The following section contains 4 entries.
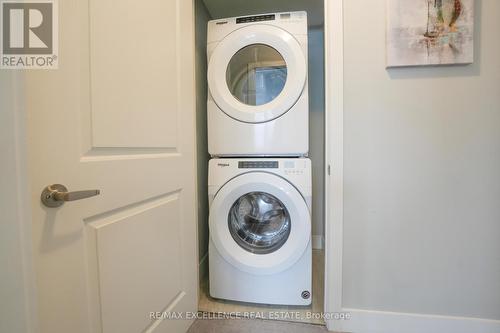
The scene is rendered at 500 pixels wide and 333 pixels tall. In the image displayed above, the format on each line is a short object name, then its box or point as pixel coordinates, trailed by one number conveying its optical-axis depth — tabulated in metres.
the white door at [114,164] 0.53
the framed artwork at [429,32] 0.98
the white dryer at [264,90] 1.21
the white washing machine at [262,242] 1.20
